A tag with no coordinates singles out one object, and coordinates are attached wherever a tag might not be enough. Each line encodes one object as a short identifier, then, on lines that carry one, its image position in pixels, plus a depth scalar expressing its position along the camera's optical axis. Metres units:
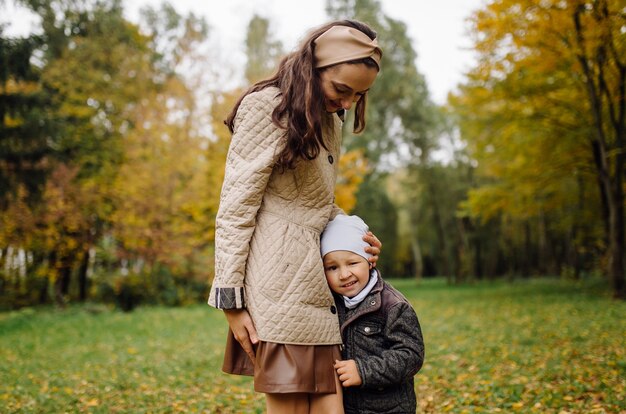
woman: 1.99
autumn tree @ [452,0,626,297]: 10.70
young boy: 2.18
